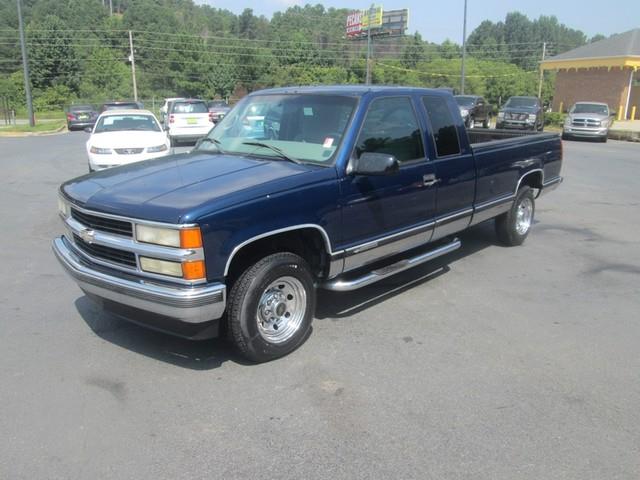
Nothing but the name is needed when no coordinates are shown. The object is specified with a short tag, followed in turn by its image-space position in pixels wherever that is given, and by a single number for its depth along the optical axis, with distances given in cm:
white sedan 1113
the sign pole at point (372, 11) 8275
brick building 3647
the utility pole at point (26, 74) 3119
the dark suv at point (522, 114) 2535
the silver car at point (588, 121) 2389
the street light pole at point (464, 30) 3367
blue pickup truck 363
